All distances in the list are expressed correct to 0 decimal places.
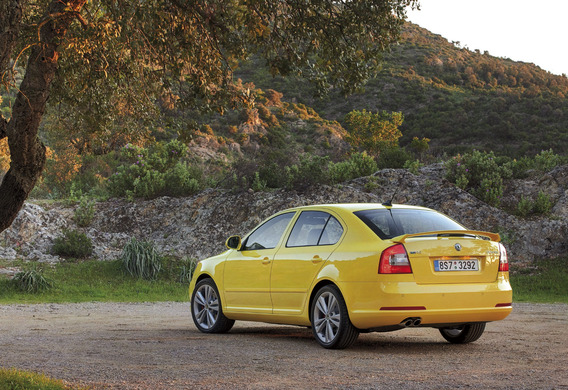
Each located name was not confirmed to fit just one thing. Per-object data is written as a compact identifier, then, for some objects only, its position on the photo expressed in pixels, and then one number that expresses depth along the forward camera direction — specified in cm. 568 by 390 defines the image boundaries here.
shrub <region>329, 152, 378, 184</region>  2298
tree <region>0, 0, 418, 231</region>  851
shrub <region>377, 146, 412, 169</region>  2553
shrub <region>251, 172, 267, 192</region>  2218
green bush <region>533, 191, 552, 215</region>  1980
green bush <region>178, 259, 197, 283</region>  1775
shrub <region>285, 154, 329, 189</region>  2180
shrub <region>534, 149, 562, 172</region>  2263
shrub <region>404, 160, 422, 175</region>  2337
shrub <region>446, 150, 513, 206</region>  2100
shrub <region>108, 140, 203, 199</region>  2330
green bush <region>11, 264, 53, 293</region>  1559
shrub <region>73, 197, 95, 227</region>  2156
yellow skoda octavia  722
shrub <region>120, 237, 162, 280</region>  1761
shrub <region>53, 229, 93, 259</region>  1906
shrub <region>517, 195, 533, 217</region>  1991
